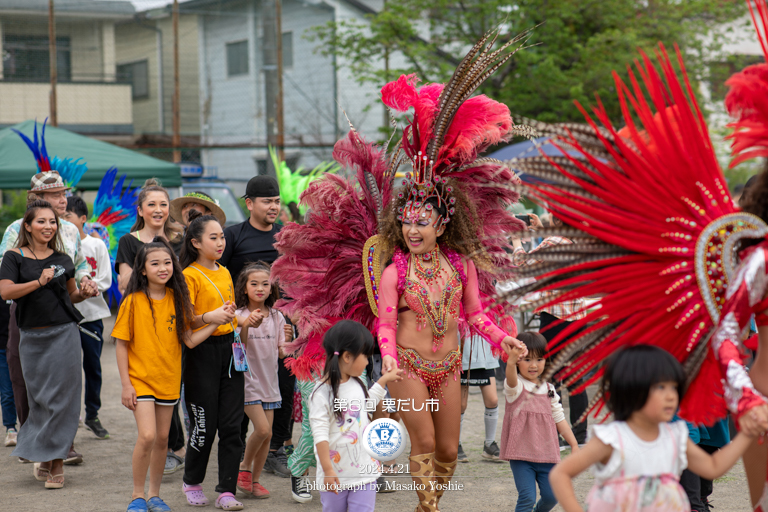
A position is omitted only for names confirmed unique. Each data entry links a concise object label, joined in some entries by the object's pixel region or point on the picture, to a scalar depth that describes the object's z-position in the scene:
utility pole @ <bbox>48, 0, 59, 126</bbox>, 26.70
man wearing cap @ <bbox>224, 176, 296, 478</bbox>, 10.31
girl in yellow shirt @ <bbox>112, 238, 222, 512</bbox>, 8.42
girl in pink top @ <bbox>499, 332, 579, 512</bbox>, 7.48
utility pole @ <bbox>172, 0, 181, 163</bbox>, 28.91
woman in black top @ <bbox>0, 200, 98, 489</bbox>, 9.48
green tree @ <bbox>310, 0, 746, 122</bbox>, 26.28
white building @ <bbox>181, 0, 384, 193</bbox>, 35.03
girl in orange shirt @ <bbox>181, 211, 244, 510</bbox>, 8.81
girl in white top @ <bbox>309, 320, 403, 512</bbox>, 6.71
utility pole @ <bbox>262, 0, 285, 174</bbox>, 28.78
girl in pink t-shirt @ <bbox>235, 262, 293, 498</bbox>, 9.37
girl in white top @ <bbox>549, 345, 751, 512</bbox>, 4.70
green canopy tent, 16.95
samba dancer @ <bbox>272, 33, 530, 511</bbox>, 7.77
